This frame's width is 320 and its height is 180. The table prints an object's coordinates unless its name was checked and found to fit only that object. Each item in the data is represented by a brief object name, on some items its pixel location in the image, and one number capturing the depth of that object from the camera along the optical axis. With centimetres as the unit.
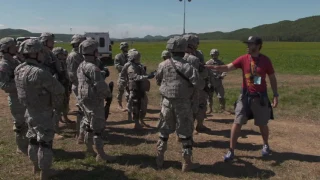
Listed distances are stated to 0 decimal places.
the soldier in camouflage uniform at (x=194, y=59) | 661
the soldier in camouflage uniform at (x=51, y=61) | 727
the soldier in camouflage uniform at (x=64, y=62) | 852
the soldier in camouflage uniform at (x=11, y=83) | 641
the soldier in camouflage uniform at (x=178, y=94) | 600
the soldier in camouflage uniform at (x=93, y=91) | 634
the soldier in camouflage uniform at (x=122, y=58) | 1175
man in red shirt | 664
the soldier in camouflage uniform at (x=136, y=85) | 888
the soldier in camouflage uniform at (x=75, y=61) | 795
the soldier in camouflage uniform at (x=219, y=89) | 1145
